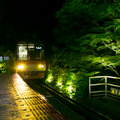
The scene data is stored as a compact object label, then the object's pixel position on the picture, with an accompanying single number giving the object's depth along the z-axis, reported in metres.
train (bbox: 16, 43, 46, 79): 19.62
